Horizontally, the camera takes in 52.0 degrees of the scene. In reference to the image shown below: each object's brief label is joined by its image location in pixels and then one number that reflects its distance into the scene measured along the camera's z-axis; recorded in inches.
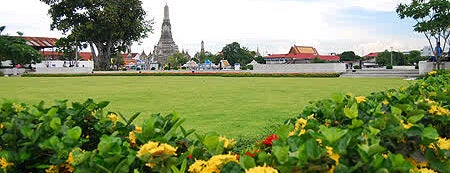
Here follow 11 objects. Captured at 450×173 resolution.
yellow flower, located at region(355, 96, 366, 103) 92.4
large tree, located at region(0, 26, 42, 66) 1275.8
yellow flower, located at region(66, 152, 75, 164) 53.9
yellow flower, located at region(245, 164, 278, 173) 36.7
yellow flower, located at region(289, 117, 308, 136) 70.2
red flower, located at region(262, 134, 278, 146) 65.4
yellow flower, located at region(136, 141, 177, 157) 47.8
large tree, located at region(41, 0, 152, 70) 1116.9
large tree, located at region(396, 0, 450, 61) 659.4
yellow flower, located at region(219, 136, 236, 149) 54.9
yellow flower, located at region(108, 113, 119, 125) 76.0
